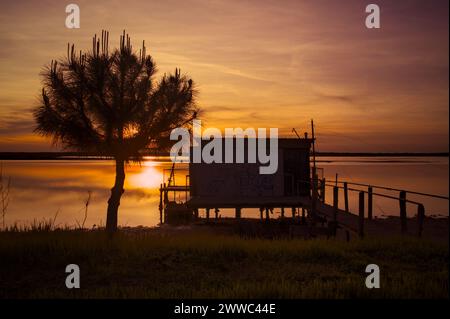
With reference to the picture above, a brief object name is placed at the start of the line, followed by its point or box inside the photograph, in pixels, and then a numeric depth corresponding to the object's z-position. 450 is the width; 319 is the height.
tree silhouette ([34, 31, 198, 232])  14.22
